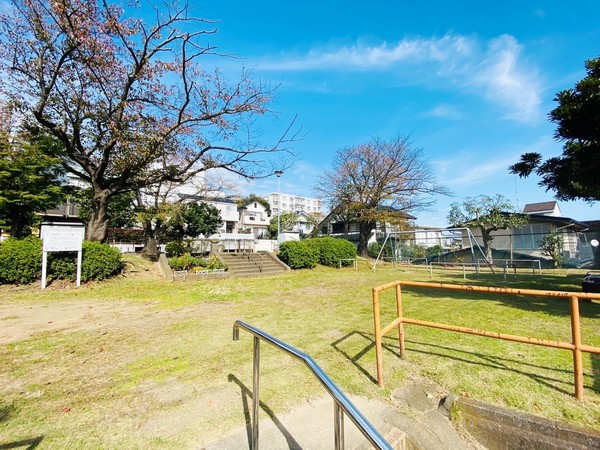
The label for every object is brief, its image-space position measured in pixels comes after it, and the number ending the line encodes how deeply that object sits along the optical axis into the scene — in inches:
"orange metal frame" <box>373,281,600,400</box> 93.0
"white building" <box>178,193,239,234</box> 1483.8
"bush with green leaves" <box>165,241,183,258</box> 593.9
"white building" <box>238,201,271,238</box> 1766.7
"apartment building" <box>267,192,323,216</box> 3048.7
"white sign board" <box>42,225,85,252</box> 321.7
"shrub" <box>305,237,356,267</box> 658.2
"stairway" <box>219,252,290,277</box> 520.5
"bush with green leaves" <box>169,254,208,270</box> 470.6
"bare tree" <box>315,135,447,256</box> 862.5
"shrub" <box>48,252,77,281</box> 343.9
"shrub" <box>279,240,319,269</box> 604.7
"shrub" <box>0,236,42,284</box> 320.2
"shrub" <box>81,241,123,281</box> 364.5
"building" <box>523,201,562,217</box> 1283.2
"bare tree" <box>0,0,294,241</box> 334.6
